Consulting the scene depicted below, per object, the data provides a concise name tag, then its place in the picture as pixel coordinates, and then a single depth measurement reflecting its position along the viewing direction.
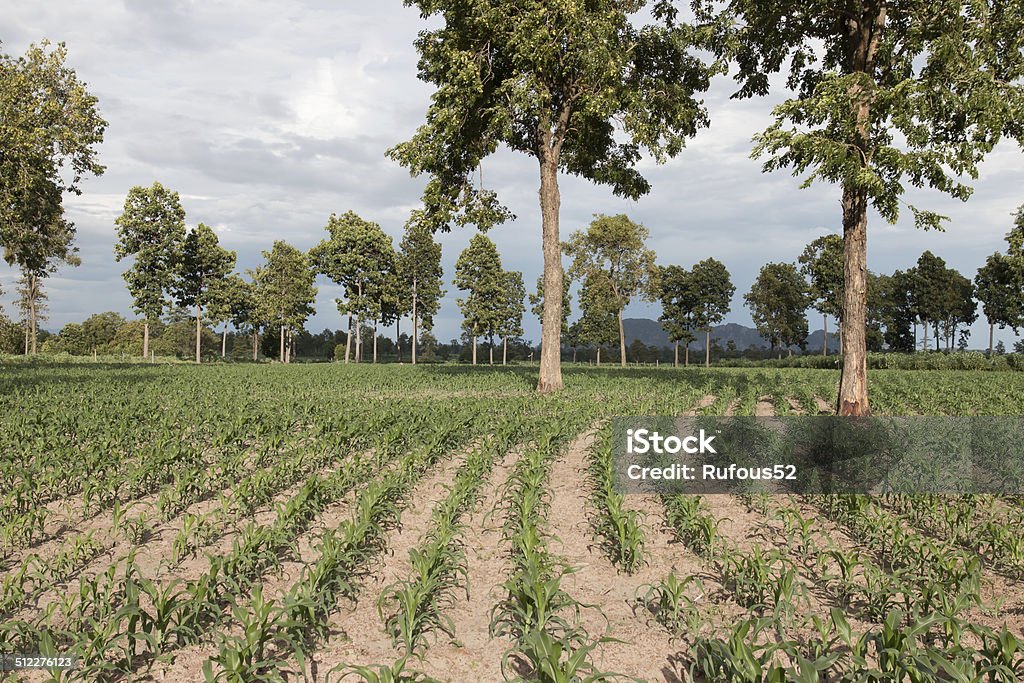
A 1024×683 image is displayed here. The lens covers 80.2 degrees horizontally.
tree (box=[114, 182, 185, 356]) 49.53
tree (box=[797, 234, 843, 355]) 62.10
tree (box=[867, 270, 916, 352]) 70.31
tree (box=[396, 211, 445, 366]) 63.16
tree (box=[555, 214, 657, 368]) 52.09
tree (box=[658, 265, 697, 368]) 69.75
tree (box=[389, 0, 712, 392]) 19.00
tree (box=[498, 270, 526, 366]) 68.88
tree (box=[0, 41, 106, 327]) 25.36
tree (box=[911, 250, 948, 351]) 74.50
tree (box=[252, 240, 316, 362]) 63.22
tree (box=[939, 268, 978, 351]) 74.19
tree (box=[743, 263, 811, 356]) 68.88
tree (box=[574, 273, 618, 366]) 71.14
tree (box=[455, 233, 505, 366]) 60.62
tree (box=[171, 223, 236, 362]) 53.62
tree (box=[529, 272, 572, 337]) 71.94
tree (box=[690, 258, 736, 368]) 69.94
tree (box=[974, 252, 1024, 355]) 50.32
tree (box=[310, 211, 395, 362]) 58.66
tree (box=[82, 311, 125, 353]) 89.97
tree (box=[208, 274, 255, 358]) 56.41
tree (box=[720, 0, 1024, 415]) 12.45
